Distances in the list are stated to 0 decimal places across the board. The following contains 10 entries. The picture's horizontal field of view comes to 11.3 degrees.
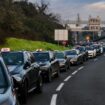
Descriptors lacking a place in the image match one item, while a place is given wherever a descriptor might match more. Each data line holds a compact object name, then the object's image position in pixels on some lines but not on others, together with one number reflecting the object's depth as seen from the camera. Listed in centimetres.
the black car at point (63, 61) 3641
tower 16902
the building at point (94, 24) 17250
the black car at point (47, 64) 2525
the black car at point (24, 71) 1526
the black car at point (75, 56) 4684
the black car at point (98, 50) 8181
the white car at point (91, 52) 6919
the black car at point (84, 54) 5641
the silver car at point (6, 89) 691
